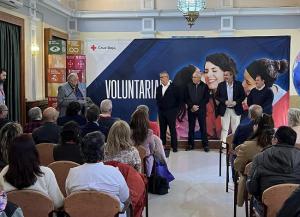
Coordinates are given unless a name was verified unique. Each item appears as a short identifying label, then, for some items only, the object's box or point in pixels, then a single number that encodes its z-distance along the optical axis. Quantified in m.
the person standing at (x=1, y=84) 6.65
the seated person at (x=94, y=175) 3.06
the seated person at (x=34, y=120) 5.45
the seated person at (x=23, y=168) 2.93
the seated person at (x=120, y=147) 4.00
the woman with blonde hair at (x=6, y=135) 3.92
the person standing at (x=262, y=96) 7.94
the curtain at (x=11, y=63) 7.88
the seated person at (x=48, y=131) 4.89
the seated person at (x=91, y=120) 5.07
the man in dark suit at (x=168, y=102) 8.48
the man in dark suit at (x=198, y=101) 8.47
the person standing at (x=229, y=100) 8.25
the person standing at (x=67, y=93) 7.66
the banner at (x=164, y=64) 8.30
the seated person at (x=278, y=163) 3.32
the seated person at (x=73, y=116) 5.60
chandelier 8.03
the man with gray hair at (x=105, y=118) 5.25
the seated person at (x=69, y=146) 4.00
